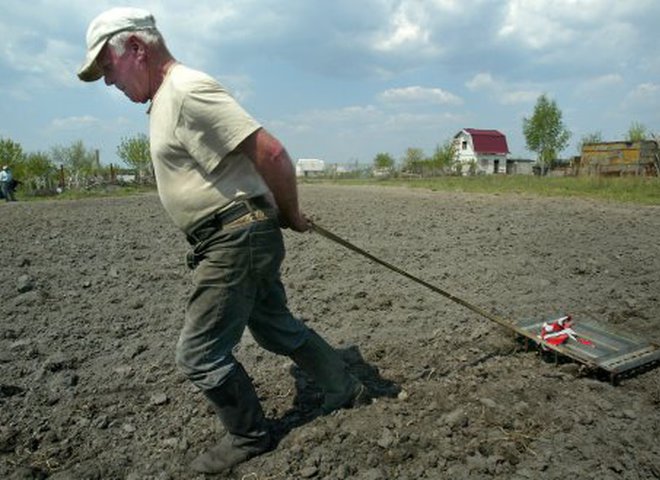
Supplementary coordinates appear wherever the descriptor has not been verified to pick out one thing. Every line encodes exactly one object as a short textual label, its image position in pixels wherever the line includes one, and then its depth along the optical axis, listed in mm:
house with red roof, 79938
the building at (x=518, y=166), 75962
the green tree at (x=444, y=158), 63291
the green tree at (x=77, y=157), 57125
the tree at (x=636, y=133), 44819
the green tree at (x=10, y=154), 40031
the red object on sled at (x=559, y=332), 3844
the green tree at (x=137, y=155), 52438
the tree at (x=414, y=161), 64475
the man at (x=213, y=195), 2432
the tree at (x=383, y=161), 75188
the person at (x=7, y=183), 26245
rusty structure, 24109
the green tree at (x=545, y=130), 53469
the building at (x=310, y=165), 96162
